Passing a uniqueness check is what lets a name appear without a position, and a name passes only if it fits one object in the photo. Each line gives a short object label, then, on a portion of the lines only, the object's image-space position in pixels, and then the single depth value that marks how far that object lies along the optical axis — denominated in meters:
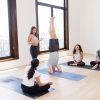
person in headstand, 4.49
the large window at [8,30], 5.12
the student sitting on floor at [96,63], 5.16
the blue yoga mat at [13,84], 2.98
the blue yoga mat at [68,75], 3.95
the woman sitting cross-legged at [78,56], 5.40
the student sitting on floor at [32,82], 2.83
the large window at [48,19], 6.31
